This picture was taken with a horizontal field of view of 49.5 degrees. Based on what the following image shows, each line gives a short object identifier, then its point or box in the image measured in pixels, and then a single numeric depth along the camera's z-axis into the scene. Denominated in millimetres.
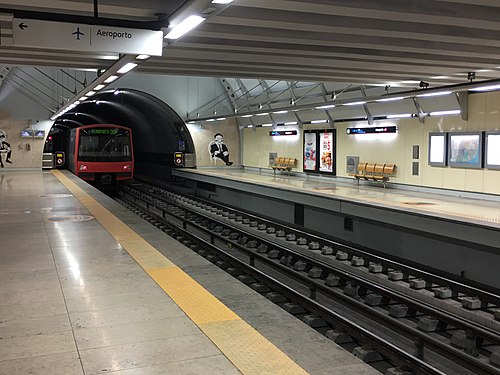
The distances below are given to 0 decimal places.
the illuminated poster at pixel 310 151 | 19141
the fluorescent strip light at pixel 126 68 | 9181
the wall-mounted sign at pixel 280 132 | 20564
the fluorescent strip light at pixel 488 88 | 11027
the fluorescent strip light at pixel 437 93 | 11828
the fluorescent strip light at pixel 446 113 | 12781
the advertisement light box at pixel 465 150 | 12055
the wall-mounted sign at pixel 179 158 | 26375
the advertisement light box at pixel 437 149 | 13141
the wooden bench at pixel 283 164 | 20656
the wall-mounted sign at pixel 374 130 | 15058
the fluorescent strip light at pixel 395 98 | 12791
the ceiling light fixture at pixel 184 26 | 5847
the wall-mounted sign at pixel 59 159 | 29594
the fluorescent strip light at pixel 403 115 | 14303
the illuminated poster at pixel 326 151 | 18156
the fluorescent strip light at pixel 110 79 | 10938
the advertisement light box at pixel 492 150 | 11544
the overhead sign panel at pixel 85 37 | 5582
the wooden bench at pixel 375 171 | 15164
